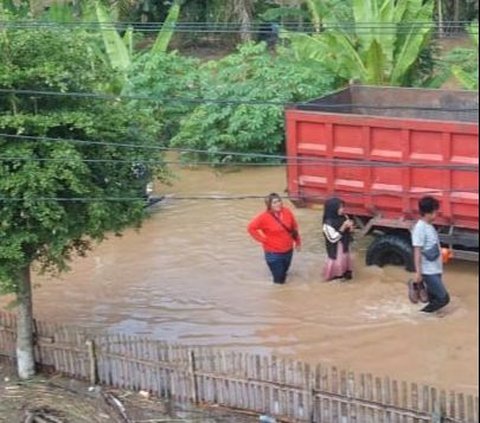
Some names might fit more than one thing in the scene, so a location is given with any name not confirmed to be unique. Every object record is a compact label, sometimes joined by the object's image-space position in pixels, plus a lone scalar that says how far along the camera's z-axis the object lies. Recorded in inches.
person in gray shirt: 442.6
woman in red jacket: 525.3
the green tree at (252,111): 776.9
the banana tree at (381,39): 720.3
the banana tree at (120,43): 882.0
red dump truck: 499.5
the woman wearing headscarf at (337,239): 529.7
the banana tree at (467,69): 642.2
